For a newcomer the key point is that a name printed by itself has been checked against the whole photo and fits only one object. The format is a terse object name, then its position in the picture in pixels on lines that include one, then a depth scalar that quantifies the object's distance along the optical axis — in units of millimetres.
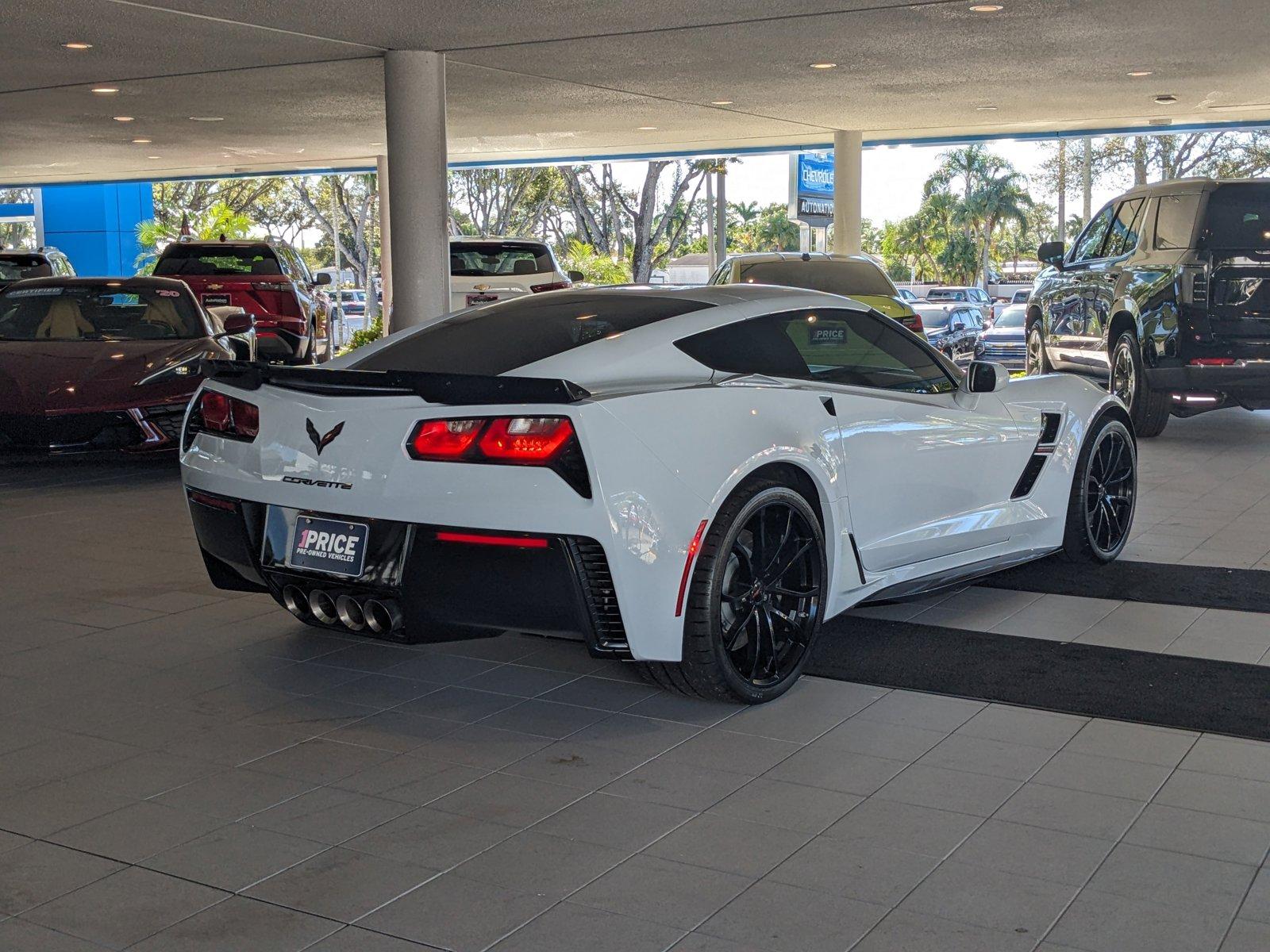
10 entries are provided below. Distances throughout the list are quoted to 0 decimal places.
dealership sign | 31391
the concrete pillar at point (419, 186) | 13570
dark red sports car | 9609
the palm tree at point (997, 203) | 78000
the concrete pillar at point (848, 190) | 22641
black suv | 11242
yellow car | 12703
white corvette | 4273
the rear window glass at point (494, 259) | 19203
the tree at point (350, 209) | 56719
